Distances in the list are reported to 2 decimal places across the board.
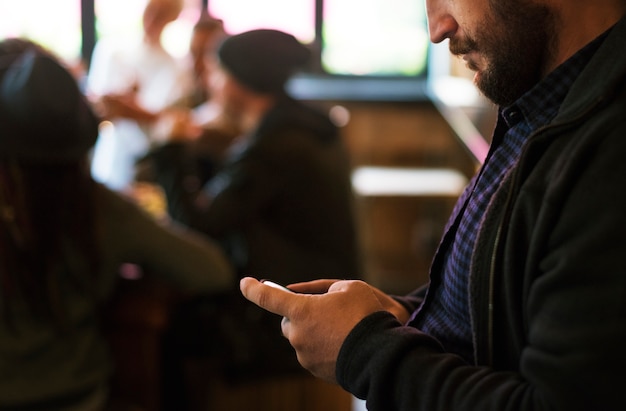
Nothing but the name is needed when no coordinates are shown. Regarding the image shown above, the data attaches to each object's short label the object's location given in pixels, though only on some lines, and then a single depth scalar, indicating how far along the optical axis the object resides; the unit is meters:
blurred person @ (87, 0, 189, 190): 4.80
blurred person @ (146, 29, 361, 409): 2.74
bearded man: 0.75
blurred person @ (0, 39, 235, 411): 2.01
